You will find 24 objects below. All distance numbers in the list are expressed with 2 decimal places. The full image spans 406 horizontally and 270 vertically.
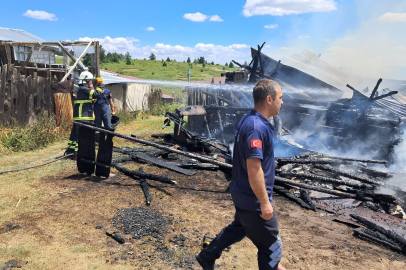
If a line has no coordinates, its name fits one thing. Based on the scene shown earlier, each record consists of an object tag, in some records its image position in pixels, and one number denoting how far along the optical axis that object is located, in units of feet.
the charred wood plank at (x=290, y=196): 18.24
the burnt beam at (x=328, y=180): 19.83
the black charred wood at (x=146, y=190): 17.06
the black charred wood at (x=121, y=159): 24.74
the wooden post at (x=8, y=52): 46.88
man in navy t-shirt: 7.75
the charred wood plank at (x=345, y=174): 20.62
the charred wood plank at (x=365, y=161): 24.30
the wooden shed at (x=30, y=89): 29.01
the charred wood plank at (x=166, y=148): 17.89
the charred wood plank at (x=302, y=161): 22.90
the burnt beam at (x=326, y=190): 18.28
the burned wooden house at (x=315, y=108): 32.40
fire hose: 20.42
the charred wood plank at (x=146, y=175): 20.30
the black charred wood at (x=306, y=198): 18.14
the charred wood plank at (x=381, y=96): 30.06
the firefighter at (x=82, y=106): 23.88
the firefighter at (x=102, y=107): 25.84
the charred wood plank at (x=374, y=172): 23.76
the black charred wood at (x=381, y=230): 13.60
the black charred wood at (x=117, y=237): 12.52
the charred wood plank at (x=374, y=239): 13.34
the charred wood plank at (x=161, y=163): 23.07
